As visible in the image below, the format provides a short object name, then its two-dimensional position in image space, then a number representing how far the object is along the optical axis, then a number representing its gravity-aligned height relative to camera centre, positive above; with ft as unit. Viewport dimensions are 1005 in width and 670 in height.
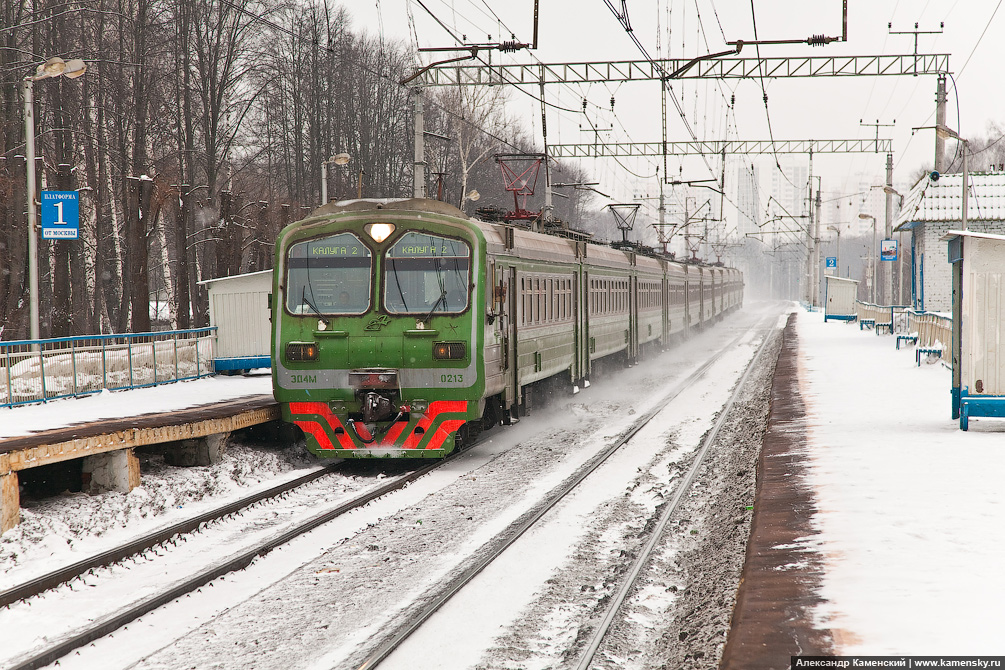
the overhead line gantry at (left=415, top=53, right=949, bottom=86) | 71.26 +17.42
